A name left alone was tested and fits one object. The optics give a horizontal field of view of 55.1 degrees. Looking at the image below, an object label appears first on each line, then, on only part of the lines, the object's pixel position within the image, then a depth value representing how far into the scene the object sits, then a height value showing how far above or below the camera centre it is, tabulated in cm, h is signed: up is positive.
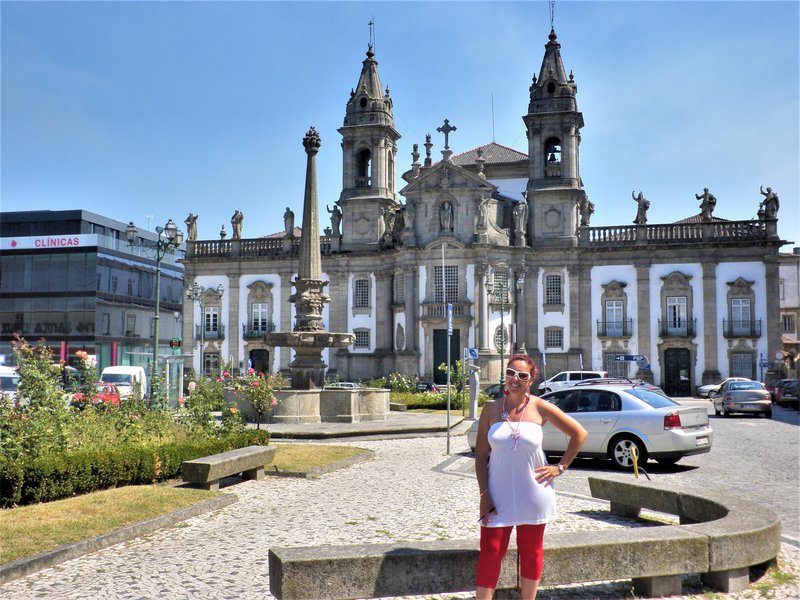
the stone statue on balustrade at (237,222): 5159 +787
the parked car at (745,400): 2628 -210
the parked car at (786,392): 3359 -241
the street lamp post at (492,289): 3210 +219
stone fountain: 2017 -28
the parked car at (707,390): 4006 -272
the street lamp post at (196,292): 4048 +266
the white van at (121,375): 3003 -142
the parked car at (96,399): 1283 -103
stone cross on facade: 4653 +1274
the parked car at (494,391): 3092 -221
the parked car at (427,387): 3940 -255
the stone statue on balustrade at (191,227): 5166 +758
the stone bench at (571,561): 516 -159
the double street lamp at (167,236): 2406 +323
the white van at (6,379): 2667 -144
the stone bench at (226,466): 1014 -176
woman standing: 488 -88
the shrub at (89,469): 880 -167
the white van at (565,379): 2802 -160
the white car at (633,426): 1251 -145
